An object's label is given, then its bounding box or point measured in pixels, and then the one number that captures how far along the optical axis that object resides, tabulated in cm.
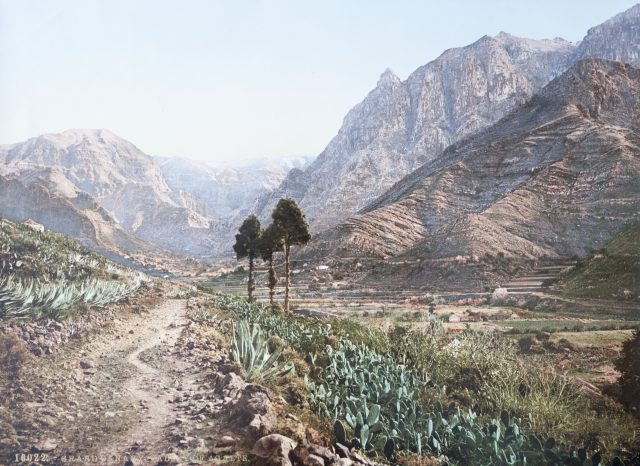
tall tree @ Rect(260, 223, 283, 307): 2654
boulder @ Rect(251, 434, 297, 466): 527
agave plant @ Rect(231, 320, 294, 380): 957
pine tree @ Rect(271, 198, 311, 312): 2525
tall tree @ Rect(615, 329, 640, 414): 1014
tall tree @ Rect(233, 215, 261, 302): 3145
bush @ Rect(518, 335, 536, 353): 1815
